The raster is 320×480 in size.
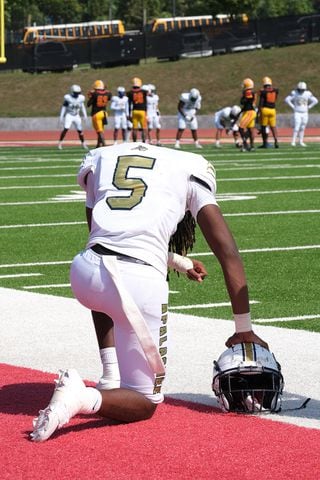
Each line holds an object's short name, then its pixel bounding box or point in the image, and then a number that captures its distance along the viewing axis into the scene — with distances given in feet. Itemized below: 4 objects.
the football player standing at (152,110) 116.98
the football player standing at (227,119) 108.86
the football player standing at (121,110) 115.85
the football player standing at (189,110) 109.40
